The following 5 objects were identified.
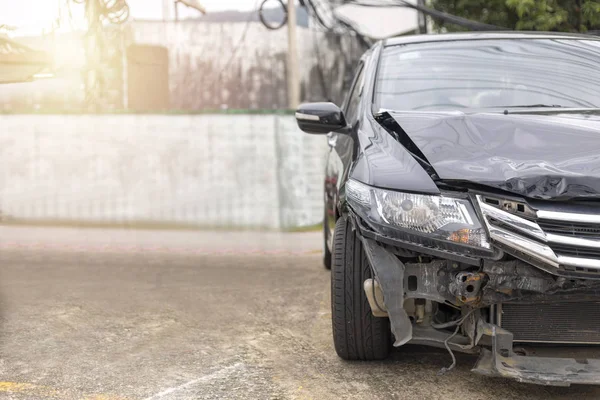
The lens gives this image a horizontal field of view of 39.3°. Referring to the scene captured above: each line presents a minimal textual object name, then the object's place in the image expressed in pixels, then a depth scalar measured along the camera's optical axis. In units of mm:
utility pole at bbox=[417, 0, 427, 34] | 14000
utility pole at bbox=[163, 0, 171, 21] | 21016
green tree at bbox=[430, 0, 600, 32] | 10094
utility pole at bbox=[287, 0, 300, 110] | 16666
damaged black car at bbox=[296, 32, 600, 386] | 3156
